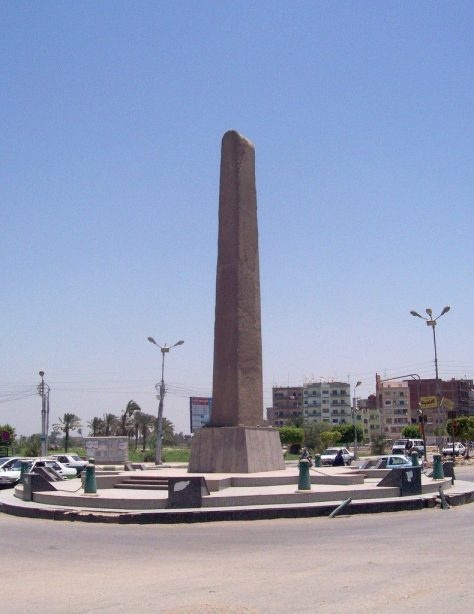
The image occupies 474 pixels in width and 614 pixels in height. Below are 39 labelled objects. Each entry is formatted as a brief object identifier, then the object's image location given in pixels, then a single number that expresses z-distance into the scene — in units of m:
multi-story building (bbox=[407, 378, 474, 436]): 128.48
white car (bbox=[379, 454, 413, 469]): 27.53
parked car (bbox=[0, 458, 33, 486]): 30.19
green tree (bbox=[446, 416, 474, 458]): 60.88
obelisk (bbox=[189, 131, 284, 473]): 21.83
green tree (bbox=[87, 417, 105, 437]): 102.75
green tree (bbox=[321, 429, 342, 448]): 81.62
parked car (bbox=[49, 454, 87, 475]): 39.85
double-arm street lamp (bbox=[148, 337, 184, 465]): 47.47
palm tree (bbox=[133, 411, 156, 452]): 100.94
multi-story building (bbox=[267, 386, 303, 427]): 150.75
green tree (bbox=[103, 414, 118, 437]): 102.59
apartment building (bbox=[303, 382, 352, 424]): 142.25
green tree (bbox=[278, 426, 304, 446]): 86.00
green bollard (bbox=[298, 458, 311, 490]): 17.56
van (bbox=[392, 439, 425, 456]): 58.75
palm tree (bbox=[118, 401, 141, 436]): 100.25
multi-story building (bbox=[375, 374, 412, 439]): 133.12
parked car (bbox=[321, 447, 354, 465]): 45.75
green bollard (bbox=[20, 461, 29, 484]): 23.08
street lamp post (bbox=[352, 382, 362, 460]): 69.89
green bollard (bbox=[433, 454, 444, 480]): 21.86
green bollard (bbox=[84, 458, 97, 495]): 18.41
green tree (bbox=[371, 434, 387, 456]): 69.19
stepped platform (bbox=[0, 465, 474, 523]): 15.56
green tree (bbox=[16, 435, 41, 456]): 66.50
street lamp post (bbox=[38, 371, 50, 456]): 51.87
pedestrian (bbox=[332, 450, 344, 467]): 32.55
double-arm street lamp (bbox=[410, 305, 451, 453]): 38.31
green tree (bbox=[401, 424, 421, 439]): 98.62
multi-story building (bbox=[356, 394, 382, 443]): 135.25
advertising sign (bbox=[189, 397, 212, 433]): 69.56
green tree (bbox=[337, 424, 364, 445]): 97.95
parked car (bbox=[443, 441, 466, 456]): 57.59
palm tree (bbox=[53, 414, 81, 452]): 97.62
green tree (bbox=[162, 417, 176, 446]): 107.74
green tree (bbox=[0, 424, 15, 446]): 64.54
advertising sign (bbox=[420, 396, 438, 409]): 42.88
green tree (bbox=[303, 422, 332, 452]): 78.23
